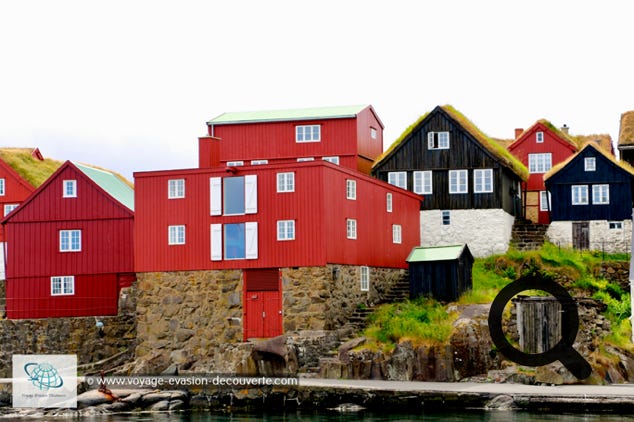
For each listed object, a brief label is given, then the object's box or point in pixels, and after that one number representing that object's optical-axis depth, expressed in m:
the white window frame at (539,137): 66.53
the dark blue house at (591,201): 56.53
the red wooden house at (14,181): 63.81
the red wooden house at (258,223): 46.72
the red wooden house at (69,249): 54.81
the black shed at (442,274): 48.91
